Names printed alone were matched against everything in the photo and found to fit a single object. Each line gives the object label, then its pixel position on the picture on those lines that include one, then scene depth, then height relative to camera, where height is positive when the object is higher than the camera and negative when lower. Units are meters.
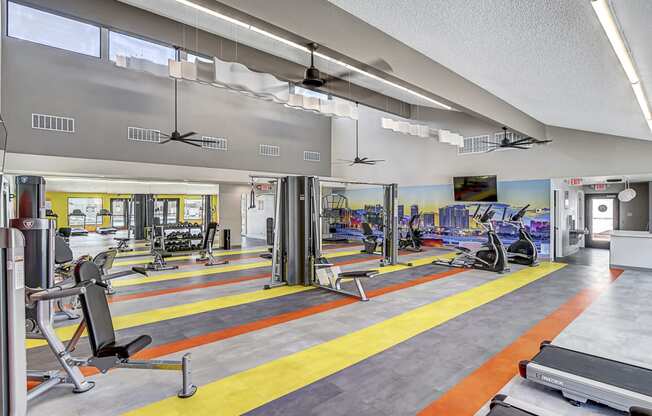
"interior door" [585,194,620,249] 11.92 -0.42
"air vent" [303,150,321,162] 13.39 +2.00
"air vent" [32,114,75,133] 8.27 +2.08
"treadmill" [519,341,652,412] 2.56 -1.39
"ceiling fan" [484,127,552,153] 8.49 +1.59
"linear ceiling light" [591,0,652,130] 2.59 +1.47
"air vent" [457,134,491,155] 10.90 +1.97
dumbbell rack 8.96 -1.02
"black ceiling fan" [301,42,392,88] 4.22 +2.16
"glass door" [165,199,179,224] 14.59 -0.15
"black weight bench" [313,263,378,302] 6.00 -1.28
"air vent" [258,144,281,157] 12.11 +2.02
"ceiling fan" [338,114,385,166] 13.62 +2.39
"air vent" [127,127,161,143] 9.52 +2.05
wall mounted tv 10.65 +0.56
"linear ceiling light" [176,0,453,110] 3.39 +1.93
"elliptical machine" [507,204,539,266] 8.87 -1.13
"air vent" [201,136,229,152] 10.83 +2.02
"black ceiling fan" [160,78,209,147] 10.16 +3.00
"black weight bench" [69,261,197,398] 2.75 -1.11
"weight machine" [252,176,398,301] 6.67 -0.49
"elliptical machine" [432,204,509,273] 8.02 -1.24
